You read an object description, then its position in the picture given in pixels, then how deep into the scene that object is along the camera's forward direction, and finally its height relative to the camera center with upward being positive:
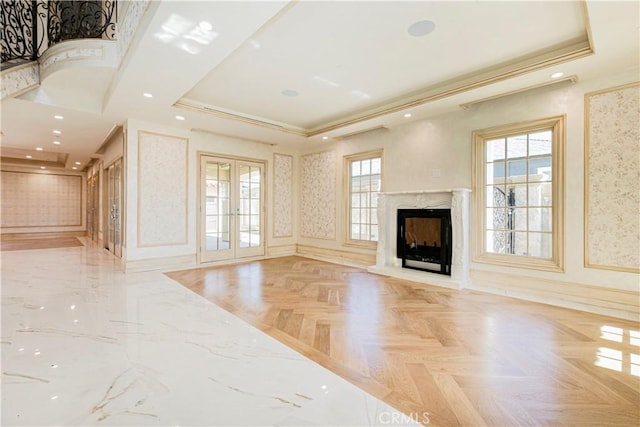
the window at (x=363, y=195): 5.75 +0.34
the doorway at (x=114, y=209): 5.98 +0.07
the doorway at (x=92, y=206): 8.84 +0.22
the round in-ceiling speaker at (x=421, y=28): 2.70 +1.77
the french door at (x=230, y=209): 5.89 +0.07
